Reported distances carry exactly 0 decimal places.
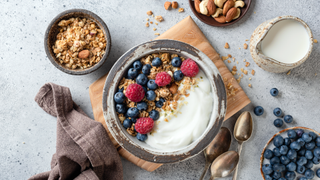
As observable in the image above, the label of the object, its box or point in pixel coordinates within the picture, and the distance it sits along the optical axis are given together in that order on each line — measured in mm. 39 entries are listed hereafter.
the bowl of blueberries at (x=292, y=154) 677
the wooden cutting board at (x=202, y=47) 675
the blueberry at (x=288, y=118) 687
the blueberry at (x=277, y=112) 685
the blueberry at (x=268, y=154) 681
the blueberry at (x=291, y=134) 676
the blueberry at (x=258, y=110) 685
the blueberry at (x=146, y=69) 619
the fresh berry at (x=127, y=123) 623
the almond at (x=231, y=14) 667
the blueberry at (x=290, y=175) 682
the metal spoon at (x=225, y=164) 679
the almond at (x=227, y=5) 669
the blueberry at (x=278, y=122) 687
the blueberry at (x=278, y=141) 677
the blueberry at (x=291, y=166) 681
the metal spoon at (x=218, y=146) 686
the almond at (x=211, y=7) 668
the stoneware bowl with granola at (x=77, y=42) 652
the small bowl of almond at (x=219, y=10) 669
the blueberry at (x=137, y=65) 623
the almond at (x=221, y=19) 677
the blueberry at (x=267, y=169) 681
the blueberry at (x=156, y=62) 618
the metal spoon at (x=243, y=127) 683
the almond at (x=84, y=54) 655
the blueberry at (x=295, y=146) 675
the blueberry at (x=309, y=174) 682
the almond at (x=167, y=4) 687
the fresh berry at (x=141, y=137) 622
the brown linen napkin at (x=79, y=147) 655
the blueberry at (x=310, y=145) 678
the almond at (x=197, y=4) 675
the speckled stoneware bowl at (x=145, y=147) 618
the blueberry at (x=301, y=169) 682
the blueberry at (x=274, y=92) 683
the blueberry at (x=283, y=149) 676
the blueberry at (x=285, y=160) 682
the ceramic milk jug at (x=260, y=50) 636
